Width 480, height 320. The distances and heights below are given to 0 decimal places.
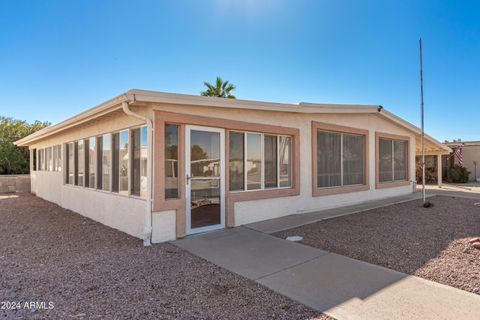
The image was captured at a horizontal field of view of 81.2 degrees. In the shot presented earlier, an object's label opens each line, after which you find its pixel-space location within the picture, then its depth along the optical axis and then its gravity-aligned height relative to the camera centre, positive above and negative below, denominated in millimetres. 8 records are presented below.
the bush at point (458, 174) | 20344 -922
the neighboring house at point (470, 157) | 21609 +345
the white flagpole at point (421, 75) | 9633 +2970
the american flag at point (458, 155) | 21266 +490
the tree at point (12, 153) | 20578 +864
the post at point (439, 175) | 16766 -846
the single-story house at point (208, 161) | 5918 +72
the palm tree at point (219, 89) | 23875 +6330
